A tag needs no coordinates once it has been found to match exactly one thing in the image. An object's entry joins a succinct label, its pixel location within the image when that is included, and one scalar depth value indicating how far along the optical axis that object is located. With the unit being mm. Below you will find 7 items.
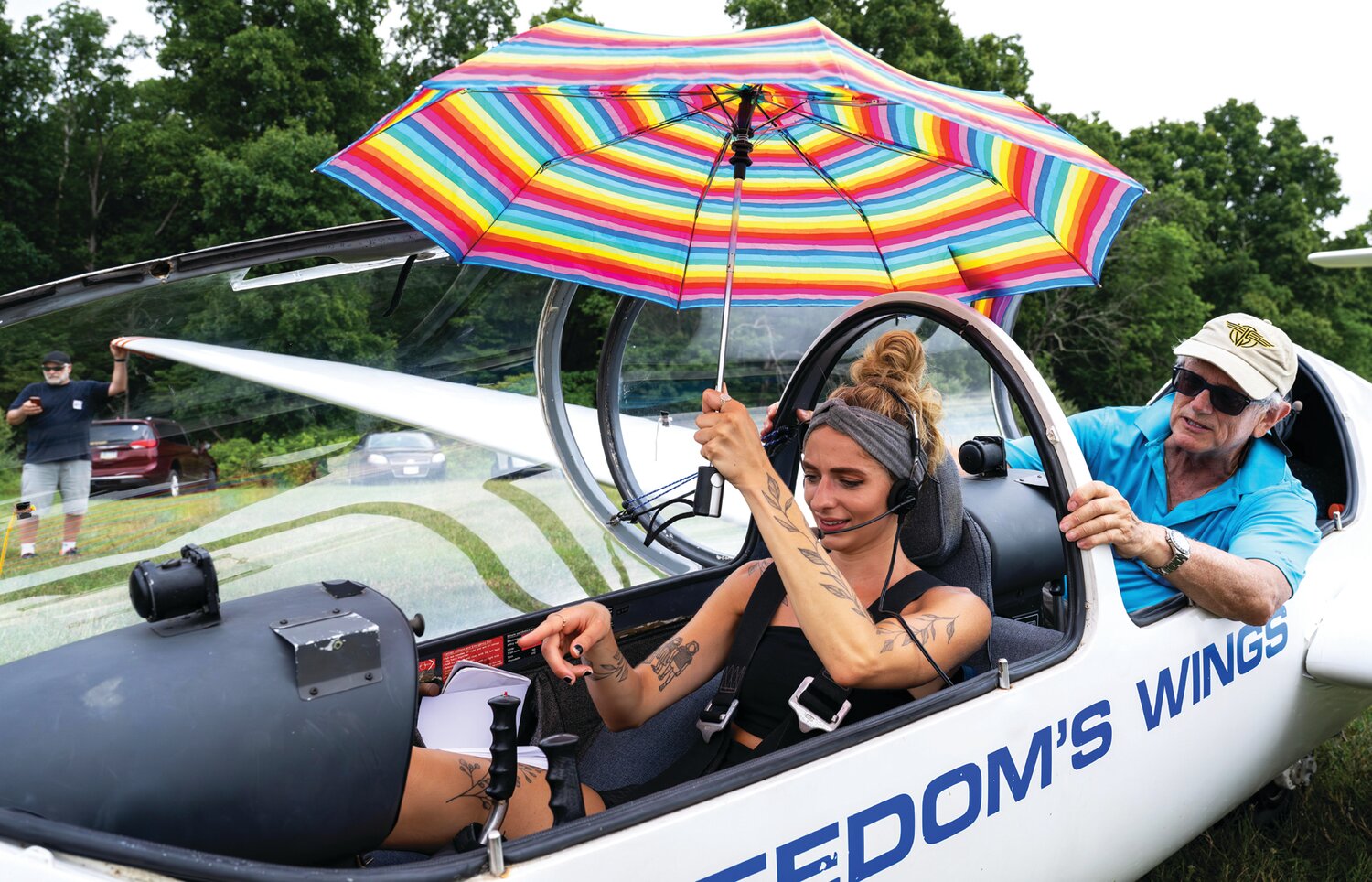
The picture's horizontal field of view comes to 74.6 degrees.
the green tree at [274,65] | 24484
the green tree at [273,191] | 20250
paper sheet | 2334
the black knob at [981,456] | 2654
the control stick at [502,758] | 1390
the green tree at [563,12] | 26094
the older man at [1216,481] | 2129
